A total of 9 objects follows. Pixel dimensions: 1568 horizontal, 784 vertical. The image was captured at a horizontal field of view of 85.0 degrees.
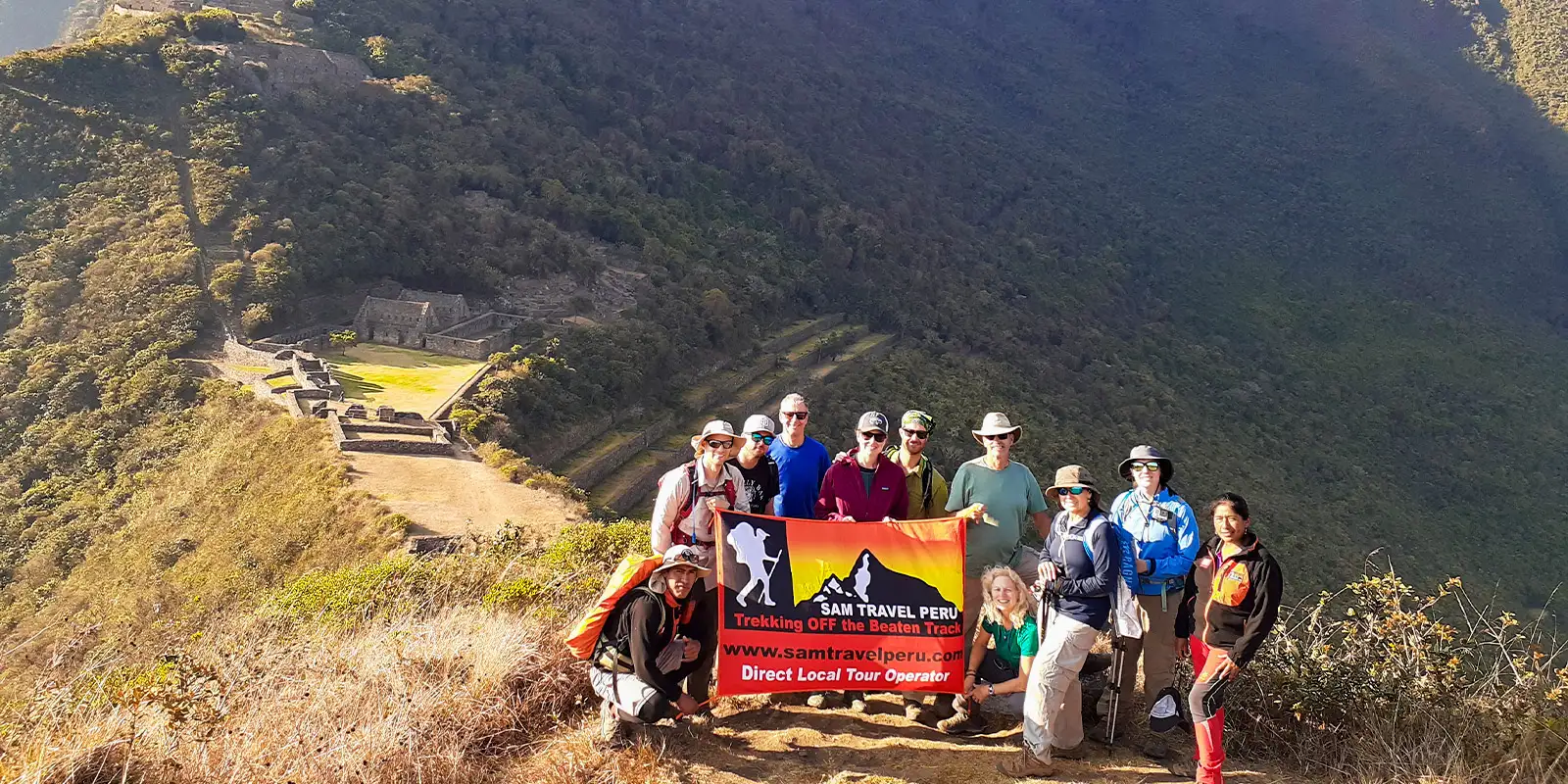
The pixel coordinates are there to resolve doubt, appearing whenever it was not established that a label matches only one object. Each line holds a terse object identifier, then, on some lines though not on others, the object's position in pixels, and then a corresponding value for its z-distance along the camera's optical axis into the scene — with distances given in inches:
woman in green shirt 221.1
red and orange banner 220.8
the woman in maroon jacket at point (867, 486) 238.5
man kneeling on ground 198.4
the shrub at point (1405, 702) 205.5
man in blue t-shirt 246.7
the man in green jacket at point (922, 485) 252.5
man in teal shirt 235.8
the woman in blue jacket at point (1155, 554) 210.1
